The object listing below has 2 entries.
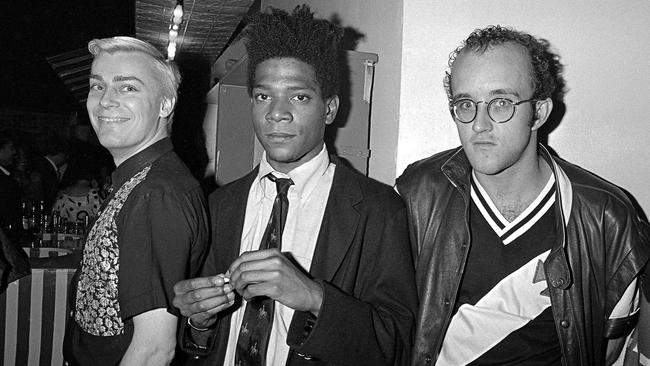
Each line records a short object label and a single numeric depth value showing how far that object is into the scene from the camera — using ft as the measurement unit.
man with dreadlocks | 5.22
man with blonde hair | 5.36
